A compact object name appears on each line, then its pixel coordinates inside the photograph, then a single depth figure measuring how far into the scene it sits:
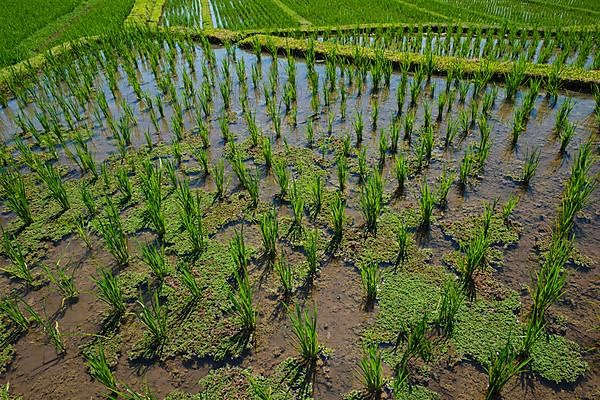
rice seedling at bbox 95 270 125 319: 2.36
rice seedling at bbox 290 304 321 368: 2.05
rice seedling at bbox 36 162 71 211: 3.27
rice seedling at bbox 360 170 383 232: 2.97
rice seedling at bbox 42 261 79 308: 2.59
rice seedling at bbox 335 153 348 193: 3.35
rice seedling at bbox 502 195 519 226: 2.94
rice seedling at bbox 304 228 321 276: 2.62
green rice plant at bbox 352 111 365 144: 4.04
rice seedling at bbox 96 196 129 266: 2.74
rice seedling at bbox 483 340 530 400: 1.83
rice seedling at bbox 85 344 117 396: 1.94
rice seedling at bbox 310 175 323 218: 3.15
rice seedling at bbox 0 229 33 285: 2.64
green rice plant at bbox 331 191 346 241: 2.86
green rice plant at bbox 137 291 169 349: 2.22
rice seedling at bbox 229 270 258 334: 2.22
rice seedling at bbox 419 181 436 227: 2.87
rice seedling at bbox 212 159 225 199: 3.43
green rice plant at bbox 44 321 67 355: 2.29
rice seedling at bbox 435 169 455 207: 3.12
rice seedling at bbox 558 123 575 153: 3.65
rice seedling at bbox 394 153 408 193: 3.29
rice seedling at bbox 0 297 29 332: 2.32
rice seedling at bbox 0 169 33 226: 3.17
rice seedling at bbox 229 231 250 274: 2.59
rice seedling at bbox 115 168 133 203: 3.39
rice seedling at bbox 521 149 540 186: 3.31
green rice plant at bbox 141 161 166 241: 2.95
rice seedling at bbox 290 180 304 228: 3.00
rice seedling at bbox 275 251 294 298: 2.50
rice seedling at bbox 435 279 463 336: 2.21
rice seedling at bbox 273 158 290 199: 3.31
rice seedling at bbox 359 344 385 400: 1.88
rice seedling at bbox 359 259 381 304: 2.42
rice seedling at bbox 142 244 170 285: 2.59
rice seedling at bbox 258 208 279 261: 2.75
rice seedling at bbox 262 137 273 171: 3.73
